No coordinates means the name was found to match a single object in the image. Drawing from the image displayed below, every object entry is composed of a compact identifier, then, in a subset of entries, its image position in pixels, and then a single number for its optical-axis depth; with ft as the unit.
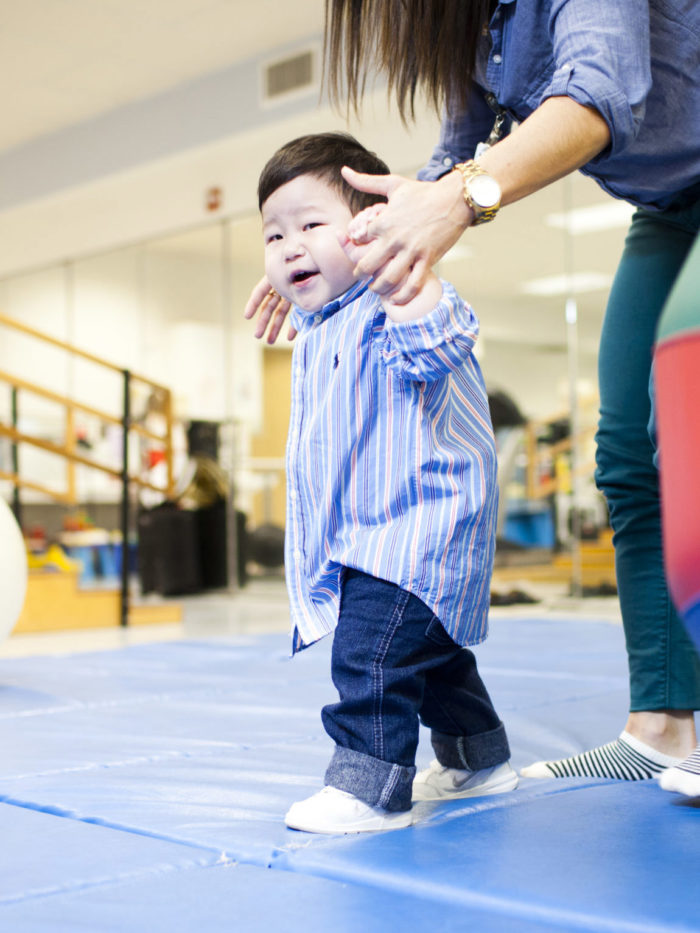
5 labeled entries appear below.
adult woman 3.28
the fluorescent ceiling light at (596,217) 18.29
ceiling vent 18.16
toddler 3.60
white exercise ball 7.16
